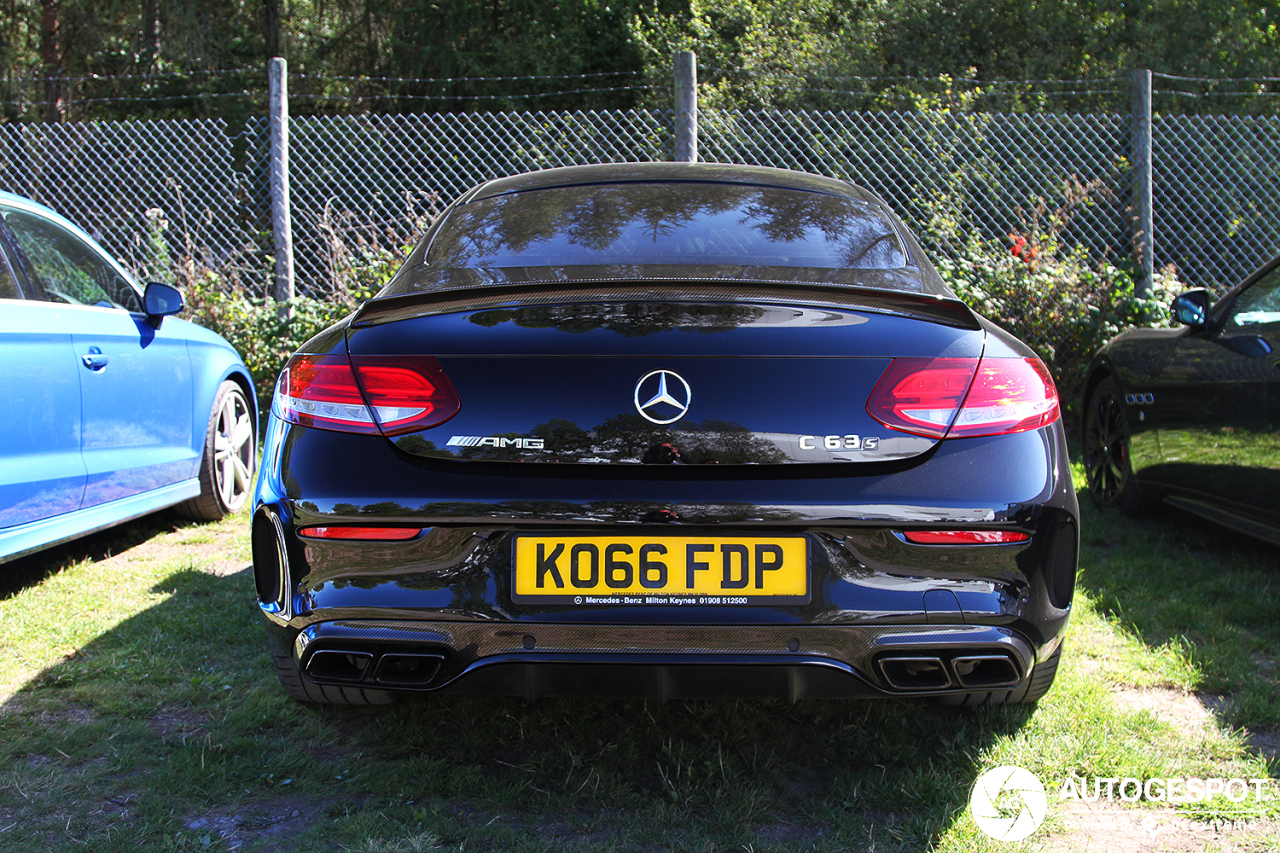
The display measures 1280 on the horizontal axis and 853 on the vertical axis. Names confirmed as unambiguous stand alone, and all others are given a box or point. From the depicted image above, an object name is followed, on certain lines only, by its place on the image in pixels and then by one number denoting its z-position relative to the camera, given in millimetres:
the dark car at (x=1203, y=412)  3773
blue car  3406
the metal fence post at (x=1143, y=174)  7195
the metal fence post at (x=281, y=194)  7449
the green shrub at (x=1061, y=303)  6773
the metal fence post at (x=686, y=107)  7137
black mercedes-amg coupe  1934
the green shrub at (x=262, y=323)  7266
